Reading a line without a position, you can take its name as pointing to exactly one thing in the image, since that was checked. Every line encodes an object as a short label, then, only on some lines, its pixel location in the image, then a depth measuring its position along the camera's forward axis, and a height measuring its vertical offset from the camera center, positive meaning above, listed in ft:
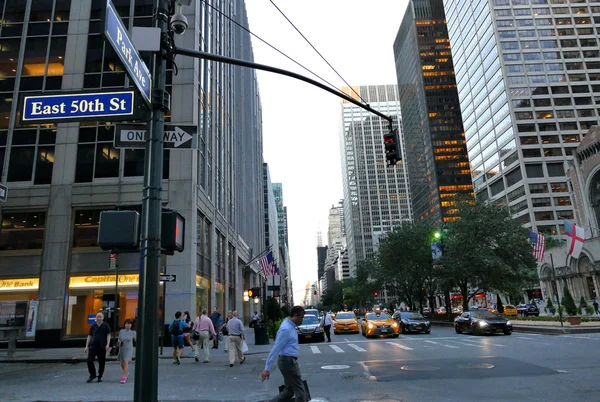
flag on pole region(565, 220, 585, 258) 102.78 +12.73
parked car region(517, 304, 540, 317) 177.99 -7.51
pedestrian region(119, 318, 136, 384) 36.58 -2.81
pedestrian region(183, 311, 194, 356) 55.36 -2.47
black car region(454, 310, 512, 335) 75.46 -5.09
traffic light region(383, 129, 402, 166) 39.32 +14.04
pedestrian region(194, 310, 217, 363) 50.75 -2.47
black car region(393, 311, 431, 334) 87.30 -4.99
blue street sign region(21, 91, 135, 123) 16.93 +8.31
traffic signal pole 14.87 +2.20
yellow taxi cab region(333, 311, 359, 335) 97.91 -5.09
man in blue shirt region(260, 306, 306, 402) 18.37 -2.44
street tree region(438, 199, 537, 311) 109.70 +11.81
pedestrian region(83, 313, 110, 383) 36.65 -2.46
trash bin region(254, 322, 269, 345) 73.97 -4.86
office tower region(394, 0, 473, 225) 517.55 +232.04
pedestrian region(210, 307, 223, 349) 71.31 -2.34
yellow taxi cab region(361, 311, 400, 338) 78.56 -4.84
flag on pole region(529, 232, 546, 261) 107.18 +11.65
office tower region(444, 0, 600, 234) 299.99 +144.99
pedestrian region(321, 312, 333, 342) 76.28 -3.59
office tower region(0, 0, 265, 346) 78.84 +26.44
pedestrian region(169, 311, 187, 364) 50.06 -3.16
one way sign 18.80 +7.76
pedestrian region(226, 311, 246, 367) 45.47 -3.21
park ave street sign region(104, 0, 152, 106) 14.55 +9.57
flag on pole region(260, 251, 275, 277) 102.78 +10.05
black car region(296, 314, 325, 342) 75.72 -5.00
